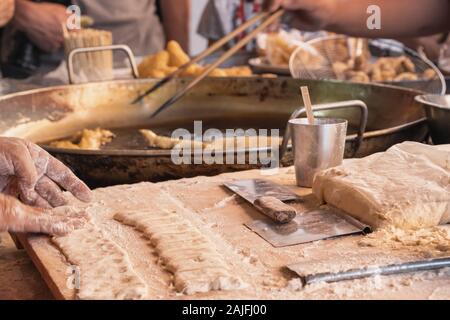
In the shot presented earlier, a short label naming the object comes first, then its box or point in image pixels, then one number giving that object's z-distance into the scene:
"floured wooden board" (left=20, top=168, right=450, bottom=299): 1.27
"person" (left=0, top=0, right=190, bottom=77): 4.68
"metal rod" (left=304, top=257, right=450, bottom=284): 1.29
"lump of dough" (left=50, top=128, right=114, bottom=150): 2.73
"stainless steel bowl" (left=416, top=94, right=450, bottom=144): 2.37
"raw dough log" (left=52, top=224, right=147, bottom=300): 1.24
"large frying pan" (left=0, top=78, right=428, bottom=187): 2.95
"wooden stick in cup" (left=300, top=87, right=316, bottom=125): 1.91
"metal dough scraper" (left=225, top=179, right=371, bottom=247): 1.53
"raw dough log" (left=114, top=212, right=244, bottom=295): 1.27
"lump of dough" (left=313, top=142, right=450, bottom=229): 1.57
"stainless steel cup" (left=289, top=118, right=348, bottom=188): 1.93
